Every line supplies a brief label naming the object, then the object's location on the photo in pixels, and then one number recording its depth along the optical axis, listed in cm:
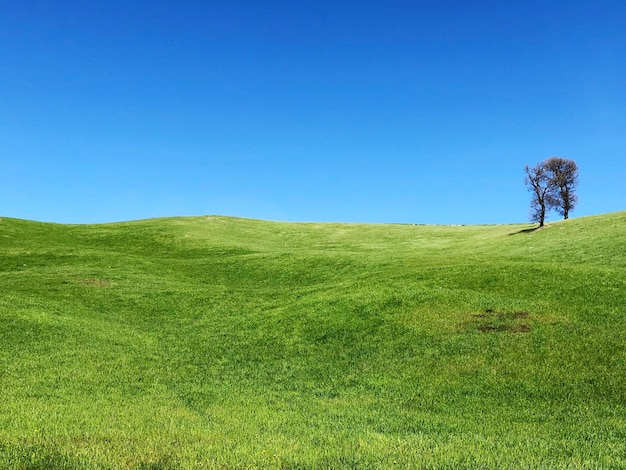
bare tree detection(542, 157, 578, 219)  9575
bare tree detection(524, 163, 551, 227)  7412
